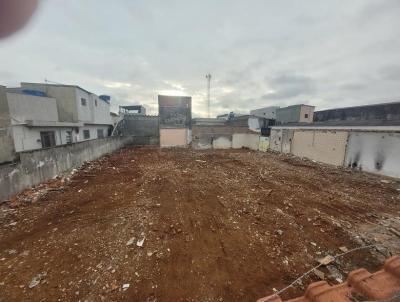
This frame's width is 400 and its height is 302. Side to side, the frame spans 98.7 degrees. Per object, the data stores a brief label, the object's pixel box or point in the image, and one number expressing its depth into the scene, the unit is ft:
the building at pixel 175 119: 64.39
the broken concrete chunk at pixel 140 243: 11.15
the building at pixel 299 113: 80.91
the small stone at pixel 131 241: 11.29
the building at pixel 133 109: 99.21
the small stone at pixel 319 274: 8.83
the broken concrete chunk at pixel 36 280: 8.34
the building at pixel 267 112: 108.68
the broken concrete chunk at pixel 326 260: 9.80
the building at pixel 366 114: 31.68
